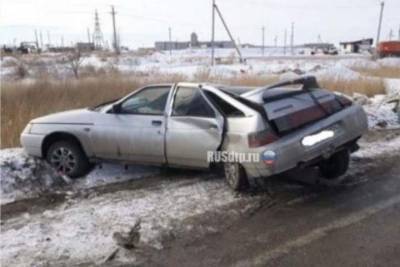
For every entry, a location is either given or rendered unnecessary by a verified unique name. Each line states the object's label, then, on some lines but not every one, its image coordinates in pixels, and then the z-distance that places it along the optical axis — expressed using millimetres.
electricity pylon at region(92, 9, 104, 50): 89938
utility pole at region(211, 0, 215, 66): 28908
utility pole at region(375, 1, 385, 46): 61019
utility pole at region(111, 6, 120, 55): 63731
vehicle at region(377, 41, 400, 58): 53812
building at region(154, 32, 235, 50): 109188
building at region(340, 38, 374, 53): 78438
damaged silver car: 5238
